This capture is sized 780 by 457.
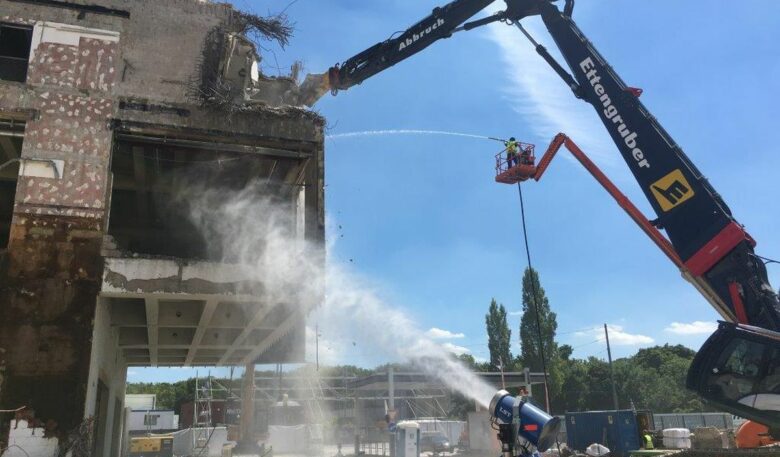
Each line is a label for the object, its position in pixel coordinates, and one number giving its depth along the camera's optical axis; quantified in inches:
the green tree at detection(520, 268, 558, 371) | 2138.3
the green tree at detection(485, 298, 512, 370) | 2250.2
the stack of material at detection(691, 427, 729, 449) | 883.4
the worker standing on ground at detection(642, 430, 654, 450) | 835.9
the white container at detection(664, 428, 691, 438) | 855.1
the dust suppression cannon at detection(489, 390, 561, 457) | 305.1
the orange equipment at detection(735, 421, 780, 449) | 563.8
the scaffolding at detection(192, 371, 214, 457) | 1342.6
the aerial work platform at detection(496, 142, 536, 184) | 549.3
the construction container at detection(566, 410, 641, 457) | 894.4
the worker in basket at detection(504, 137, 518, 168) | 558.6
